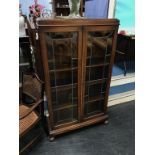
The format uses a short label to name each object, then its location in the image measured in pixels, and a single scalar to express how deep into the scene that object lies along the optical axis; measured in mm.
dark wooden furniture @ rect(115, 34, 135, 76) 2490
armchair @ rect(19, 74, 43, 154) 1624
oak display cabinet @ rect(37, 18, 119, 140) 1516
